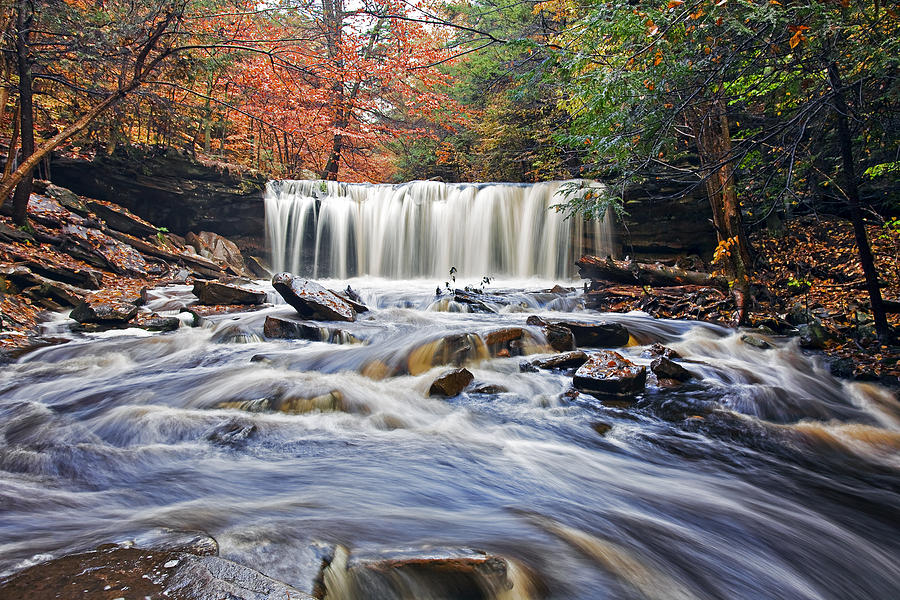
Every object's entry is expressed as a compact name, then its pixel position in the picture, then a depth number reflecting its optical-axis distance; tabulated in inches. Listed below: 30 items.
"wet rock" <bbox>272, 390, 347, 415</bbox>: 176.7
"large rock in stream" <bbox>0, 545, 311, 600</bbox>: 54.1
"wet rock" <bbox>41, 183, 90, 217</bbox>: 434.6
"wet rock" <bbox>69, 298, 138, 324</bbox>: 291.6
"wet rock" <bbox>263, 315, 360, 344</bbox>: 286.0
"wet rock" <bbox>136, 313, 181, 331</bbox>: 300.2
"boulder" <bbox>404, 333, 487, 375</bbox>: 235.9
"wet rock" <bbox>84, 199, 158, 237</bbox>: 455.8
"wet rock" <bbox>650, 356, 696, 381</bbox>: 209.5
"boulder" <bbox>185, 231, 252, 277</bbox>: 521.9
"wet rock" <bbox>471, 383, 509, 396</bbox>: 201.5
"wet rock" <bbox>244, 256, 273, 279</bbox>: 553.9
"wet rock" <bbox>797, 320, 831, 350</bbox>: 259.6
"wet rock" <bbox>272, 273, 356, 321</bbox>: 319.6
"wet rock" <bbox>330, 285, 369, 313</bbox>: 359.3
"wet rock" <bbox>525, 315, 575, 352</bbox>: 258.8
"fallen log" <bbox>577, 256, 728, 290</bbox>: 398.0
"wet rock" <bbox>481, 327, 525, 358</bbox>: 244.4
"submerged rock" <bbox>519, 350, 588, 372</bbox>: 227.5
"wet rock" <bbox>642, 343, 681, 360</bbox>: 240.8
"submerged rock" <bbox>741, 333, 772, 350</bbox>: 263.3
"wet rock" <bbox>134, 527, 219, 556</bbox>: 67.6
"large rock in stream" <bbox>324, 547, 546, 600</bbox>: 68.0
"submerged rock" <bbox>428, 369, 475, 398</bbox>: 197.2
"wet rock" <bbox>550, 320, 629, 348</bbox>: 266.7
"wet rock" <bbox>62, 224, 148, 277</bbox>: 390.0
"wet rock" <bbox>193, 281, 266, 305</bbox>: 365.4
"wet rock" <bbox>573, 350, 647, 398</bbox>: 192.2
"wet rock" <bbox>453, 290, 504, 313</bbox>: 359.3
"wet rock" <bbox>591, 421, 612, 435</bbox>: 166.7
